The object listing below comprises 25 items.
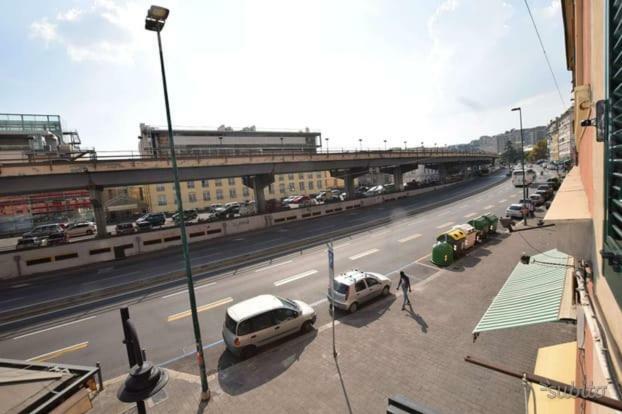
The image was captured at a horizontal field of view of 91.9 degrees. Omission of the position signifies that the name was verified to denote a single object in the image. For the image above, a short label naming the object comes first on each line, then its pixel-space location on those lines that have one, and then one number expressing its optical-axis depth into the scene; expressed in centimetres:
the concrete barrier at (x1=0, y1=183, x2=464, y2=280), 2341
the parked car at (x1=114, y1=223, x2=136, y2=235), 3647
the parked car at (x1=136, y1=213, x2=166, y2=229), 3854
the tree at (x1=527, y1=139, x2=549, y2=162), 13750
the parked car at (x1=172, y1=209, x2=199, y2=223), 4558
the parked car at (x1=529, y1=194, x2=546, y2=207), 3508
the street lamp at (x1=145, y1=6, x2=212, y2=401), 880
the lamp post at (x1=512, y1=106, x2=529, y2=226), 3347
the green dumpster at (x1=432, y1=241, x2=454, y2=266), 1861
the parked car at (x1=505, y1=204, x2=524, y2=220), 2994
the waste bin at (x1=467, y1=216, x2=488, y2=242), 2300
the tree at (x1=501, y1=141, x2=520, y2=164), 13945
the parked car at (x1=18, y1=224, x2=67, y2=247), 3087
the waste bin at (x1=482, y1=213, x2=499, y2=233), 2423
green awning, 518
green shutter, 228
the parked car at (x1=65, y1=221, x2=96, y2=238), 3668
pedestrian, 1353
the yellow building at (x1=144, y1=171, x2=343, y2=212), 6309
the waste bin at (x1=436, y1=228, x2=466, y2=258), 1975
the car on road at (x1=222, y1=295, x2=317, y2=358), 1070
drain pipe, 231
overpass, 2272
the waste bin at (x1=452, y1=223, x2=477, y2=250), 2081
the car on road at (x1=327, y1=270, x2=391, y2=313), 1354
